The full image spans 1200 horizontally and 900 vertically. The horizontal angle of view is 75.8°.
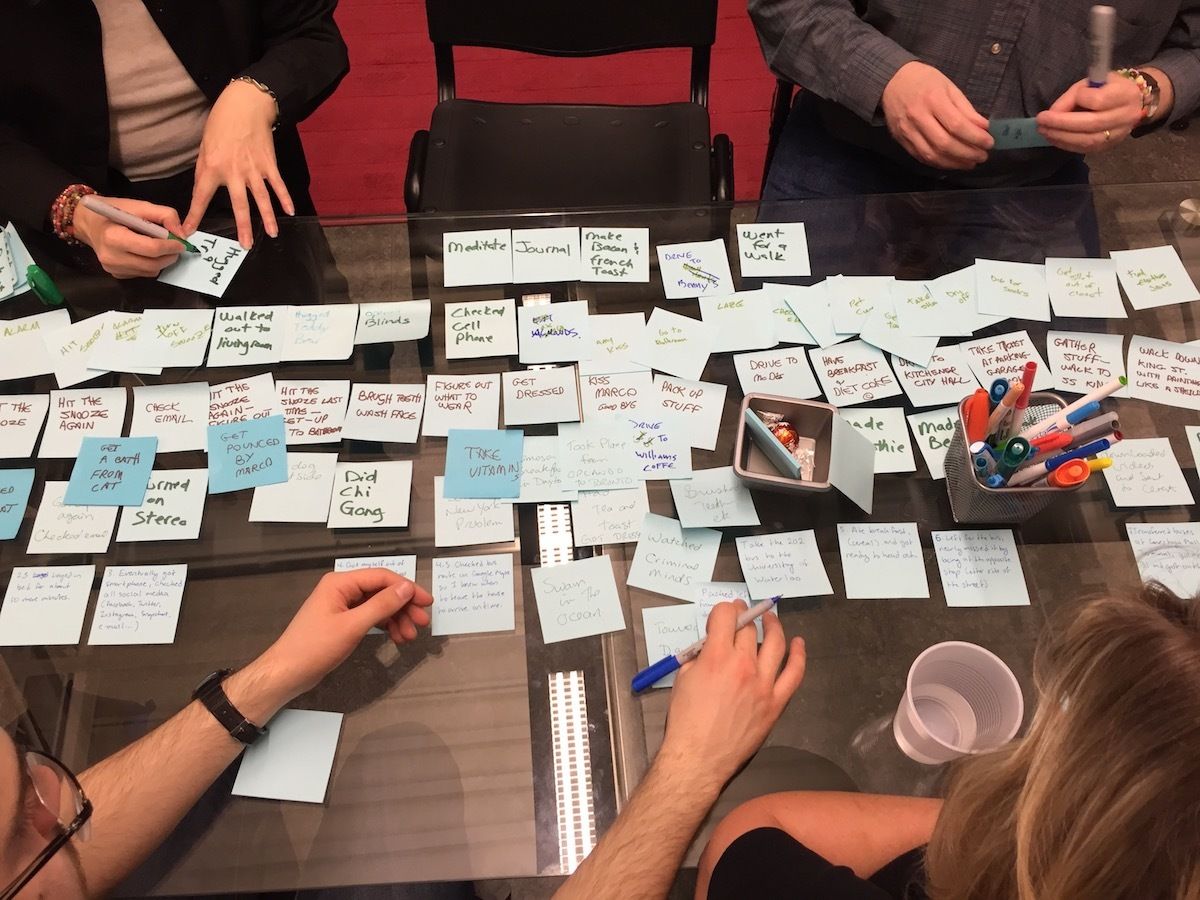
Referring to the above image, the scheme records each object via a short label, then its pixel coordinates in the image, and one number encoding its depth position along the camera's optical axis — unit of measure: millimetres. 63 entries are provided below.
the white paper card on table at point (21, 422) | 1006
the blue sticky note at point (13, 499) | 956
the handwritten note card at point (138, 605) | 906
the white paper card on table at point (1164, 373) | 1064
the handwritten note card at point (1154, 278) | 1143
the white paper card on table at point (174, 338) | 1079
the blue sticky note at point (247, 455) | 988
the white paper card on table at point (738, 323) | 1093
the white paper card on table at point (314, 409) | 1019
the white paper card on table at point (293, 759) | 821
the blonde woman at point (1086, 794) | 501
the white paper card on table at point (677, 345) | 1069
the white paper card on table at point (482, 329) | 1094
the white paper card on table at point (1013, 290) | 1122
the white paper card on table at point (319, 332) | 1089
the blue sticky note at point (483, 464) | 985
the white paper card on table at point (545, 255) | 1155
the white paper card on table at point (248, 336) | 1086
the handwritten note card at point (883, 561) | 931
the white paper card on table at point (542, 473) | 977
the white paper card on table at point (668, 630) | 887
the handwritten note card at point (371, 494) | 972
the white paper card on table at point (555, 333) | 1087
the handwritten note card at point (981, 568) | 930
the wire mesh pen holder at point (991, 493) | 891
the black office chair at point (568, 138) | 1465
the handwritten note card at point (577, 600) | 908
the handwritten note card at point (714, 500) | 959
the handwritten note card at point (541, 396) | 1032
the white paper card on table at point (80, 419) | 1010
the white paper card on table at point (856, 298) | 1105
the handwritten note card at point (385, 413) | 1022
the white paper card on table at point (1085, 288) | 1132
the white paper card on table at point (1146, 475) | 992
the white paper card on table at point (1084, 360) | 1066
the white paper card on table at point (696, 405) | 1021
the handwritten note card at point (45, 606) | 899
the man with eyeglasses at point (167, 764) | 678
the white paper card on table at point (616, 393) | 1037
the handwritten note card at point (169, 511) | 959
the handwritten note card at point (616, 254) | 1159
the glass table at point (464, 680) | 810
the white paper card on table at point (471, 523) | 958
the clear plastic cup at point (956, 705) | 790
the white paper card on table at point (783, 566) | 929
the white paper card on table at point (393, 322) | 1105
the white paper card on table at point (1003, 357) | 1063
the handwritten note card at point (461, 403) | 1033
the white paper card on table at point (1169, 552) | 939
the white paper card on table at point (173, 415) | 1017
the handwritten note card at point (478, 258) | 1155
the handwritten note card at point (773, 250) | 1164
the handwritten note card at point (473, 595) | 915
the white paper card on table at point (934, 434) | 1009
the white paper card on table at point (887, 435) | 1008
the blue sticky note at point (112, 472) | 973
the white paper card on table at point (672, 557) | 926
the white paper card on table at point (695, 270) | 1144
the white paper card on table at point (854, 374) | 1052
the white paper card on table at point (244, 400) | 1034
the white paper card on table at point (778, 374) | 1054
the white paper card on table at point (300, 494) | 972
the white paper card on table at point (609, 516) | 956
